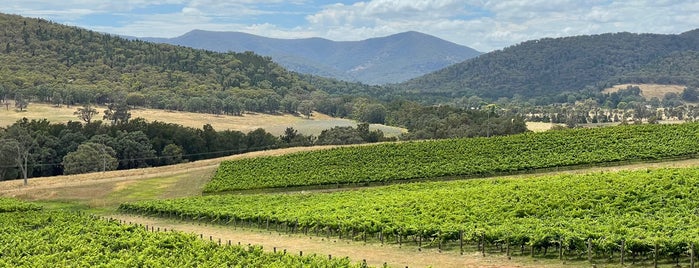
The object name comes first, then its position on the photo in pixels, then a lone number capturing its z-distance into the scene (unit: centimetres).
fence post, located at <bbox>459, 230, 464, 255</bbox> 3730
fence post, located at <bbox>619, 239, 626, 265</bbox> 3062
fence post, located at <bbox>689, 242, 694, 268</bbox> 2775
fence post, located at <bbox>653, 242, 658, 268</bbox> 2933
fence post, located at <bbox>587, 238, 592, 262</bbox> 3167
